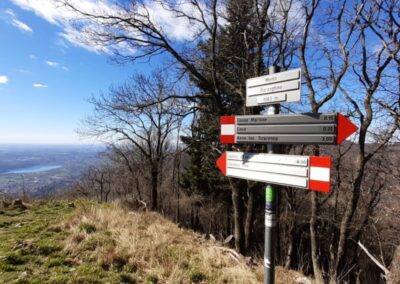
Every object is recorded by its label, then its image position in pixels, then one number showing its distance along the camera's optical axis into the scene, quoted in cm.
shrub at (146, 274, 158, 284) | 367
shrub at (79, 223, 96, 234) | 557
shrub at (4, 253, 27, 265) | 401
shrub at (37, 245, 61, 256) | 444
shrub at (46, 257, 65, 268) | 398
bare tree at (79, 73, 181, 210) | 1755
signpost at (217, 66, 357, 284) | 182
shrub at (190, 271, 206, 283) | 385
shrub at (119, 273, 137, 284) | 364
